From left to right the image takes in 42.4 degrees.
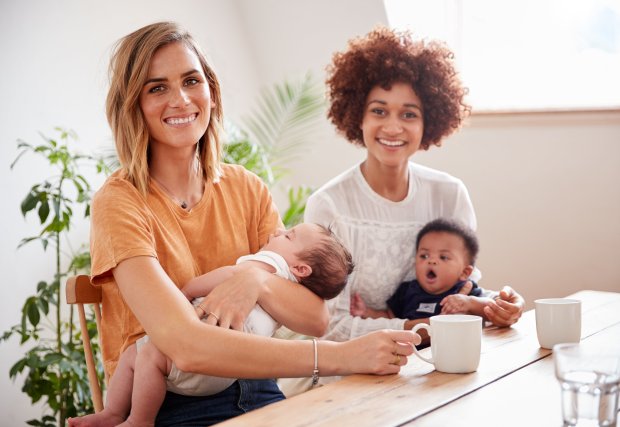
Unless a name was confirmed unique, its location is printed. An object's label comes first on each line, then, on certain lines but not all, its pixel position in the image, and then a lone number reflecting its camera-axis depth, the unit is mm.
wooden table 1293
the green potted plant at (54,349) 2777
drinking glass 1146
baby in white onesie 1688
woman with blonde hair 1604
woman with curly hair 2430
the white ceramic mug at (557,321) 1733
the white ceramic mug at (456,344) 1543
